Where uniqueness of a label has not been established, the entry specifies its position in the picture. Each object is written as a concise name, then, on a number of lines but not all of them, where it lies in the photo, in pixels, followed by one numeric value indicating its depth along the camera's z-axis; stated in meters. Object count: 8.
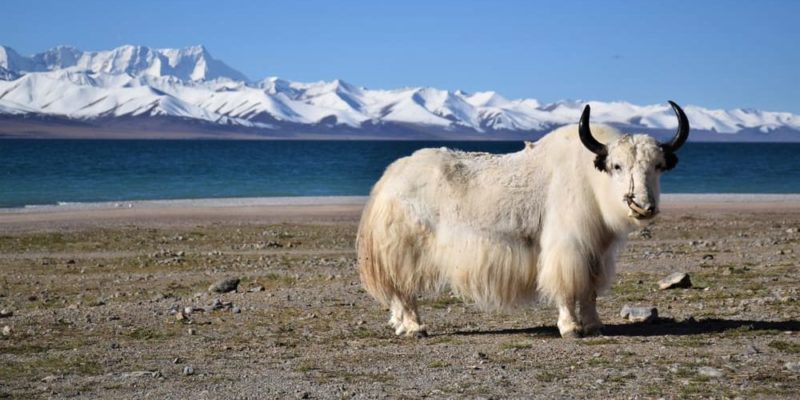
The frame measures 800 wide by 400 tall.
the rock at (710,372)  13.72
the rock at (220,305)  21.30
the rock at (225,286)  24.01
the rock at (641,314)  18.56
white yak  16.84
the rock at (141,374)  14.62
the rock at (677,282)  22.76
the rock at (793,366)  13.99
